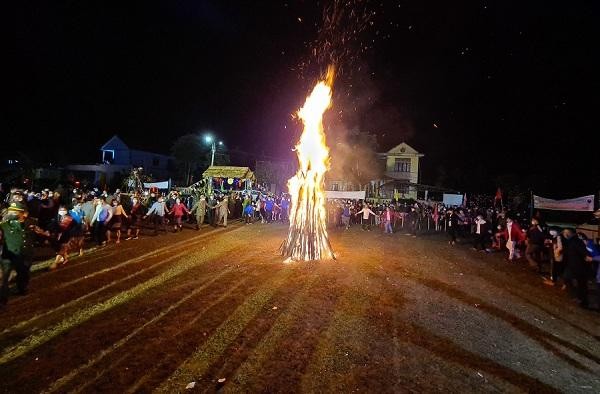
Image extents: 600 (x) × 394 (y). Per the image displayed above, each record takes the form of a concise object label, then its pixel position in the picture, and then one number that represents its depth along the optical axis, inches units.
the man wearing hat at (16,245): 276.7
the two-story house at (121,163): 1813.5
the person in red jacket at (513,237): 540.3
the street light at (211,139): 1393.1
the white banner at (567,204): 665.6
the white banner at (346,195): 1227.9
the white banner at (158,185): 1111.1
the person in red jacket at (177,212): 691.4
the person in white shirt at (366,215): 821.9
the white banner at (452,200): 1380.4
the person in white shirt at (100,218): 505.4
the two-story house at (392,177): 1700.3
